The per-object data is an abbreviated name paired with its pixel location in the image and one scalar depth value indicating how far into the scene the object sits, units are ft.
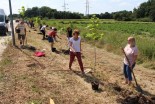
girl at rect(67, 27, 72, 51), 23.86
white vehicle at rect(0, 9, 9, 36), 40.26
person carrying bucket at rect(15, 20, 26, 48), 24.89
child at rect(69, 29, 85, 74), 15.42
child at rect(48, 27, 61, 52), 24.33
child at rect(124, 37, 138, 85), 12.72
